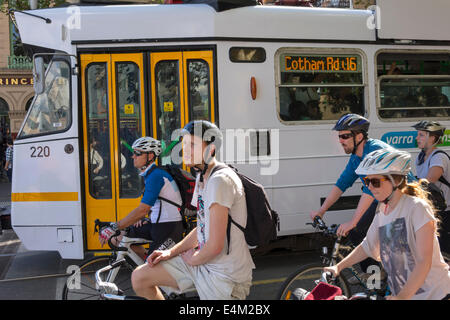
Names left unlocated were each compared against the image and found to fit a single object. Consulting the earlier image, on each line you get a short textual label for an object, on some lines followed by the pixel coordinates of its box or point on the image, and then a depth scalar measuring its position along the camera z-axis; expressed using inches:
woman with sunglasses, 104.4
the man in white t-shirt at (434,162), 195.6
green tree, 593.2
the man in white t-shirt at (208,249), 121.7
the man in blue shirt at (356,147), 175.0
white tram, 247.1
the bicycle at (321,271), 160.4
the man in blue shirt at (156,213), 176.6
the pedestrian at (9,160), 706.3
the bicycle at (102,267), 177.0
